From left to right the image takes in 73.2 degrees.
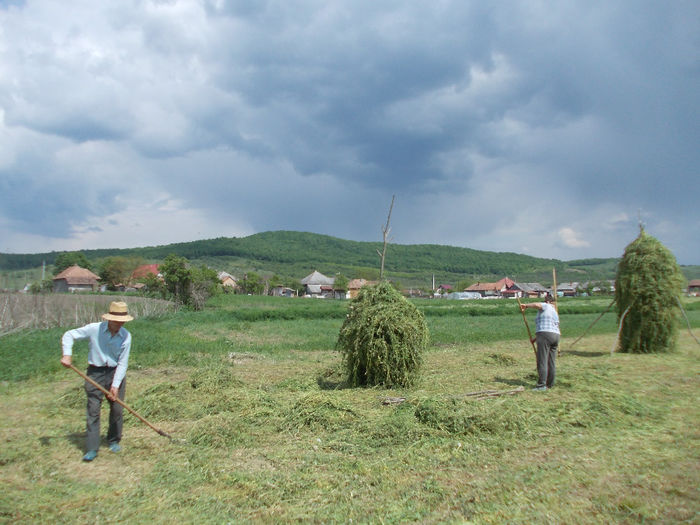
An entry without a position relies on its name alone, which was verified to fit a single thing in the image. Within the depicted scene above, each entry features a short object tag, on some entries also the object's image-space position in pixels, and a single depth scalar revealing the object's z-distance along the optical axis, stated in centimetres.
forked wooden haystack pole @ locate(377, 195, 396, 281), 1215
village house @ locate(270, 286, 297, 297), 10599
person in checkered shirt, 970
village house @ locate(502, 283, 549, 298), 10550
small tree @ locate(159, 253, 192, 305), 4297
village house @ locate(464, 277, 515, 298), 10988
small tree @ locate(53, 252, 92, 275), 8796
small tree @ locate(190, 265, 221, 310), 4366
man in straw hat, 632
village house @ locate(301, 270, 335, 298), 11044
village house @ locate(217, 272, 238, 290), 10288
